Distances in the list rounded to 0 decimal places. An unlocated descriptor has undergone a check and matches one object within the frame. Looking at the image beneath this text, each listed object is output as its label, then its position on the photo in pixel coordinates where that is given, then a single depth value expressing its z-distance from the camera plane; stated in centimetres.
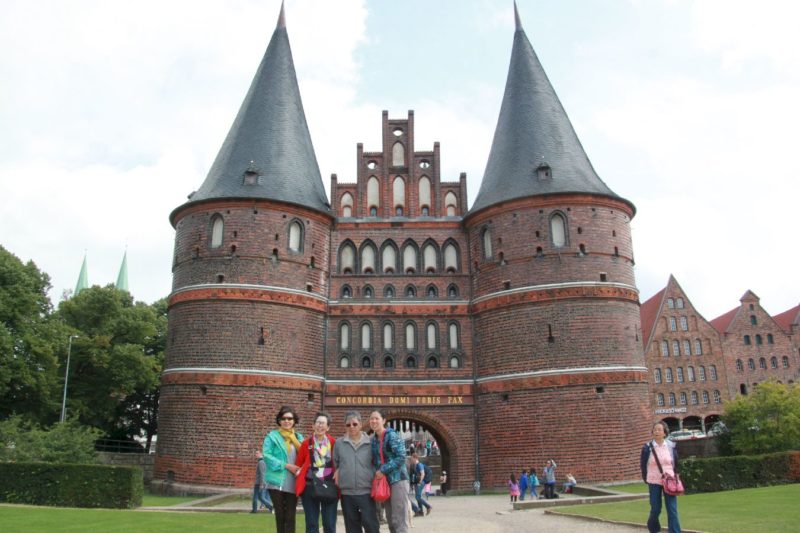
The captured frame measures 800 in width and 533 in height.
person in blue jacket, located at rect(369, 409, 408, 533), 705
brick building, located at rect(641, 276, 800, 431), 5175
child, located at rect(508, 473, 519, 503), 2128
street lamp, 2903
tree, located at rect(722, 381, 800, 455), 3189
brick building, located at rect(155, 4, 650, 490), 2331
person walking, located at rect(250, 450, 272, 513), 1594
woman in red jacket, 719
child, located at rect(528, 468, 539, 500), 2178
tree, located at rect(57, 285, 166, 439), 3362
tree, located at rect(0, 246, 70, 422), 2834
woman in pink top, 846
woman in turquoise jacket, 734
